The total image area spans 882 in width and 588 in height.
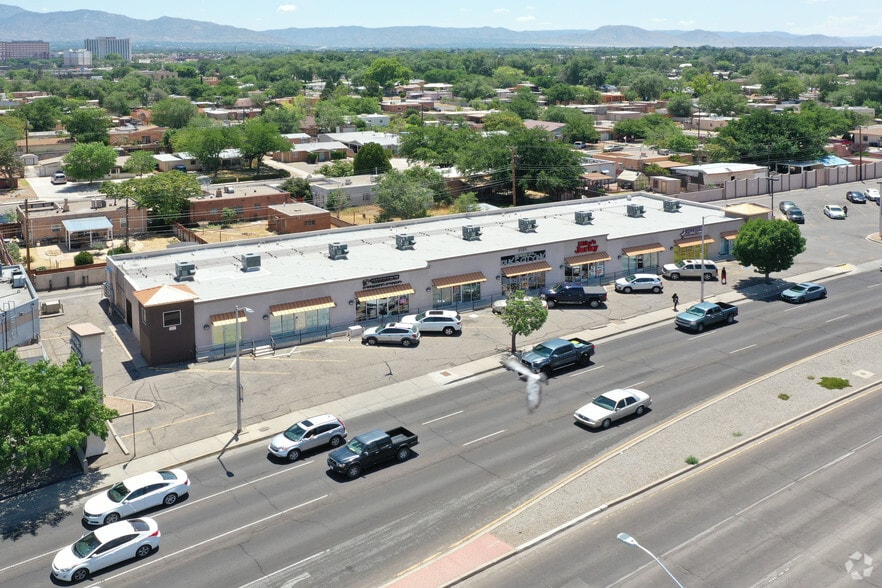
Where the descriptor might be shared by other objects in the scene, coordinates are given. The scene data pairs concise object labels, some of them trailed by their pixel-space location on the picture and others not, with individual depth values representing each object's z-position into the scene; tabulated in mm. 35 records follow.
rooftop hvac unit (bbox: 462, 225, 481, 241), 61188
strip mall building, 47312
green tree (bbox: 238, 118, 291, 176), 116438
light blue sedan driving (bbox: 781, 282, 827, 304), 57406
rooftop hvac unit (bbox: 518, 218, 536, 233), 63688
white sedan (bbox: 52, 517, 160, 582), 26469
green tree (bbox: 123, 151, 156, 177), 104875
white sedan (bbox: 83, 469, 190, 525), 29859
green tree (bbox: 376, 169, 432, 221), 82750
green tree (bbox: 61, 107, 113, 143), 139375
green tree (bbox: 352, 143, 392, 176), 107750
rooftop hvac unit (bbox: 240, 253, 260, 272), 53391
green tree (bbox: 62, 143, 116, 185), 104500
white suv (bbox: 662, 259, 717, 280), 63062
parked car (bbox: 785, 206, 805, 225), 82750
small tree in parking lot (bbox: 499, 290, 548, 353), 46281
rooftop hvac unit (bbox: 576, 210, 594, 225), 66500
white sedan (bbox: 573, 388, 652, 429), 37344
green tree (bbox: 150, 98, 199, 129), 153500
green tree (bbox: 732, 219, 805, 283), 59250
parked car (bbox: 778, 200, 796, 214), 85231
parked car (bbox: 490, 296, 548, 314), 52288
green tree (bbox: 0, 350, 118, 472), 30312
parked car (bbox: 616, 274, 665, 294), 59812
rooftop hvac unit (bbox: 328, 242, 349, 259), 56781
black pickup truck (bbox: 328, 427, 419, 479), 33250
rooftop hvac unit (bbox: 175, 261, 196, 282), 51312
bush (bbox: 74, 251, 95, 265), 67812
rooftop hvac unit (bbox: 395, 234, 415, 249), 59281
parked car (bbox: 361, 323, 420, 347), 49312
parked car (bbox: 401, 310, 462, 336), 50938
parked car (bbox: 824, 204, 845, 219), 85500
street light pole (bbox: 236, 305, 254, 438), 36469
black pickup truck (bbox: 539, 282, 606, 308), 56812
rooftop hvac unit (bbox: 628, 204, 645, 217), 69938
